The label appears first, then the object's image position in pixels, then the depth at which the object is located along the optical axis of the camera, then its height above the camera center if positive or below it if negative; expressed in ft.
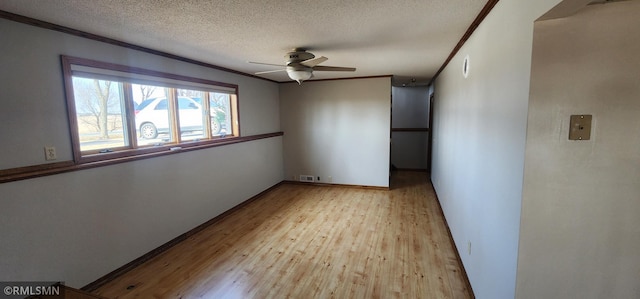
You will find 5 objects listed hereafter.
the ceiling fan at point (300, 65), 9.02 +1.97
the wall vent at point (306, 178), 18.57 -3.93
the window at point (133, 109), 7.43 +0.56
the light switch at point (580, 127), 3.73 -0.13
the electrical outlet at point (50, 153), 6.66 -0.67
